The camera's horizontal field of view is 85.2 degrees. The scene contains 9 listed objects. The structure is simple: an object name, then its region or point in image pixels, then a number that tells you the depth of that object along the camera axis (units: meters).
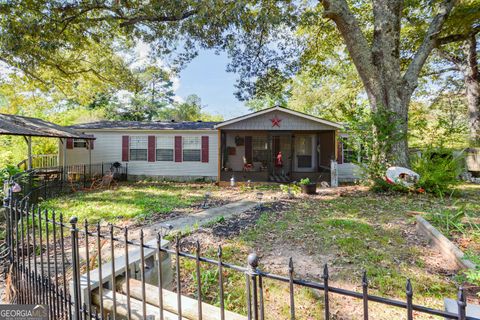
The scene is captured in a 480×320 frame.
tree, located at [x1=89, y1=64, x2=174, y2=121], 31.50
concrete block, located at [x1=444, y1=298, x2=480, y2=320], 1.54
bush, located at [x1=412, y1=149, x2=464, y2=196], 8.28
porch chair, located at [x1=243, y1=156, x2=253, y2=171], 14.45
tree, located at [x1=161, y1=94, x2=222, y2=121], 36.12
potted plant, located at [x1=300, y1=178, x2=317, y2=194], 10.18
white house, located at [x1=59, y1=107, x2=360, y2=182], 14.16
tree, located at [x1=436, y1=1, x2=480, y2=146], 14.86
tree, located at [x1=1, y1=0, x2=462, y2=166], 8.95
